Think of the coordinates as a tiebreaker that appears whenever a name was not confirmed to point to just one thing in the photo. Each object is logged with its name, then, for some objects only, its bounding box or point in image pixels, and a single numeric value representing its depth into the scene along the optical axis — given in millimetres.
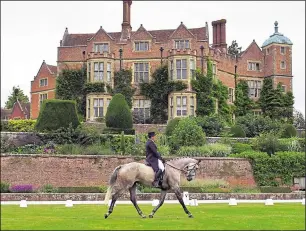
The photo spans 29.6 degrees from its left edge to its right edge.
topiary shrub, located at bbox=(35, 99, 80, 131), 39000
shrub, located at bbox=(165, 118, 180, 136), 42716
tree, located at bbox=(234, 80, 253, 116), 55781
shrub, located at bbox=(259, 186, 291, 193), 36125
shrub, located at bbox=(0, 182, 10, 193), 31458
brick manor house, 50250
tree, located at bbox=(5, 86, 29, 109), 85781
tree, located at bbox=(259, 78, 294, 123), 55375
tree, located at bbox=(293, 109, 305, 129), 55625
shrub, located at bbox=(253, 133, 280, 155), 40156
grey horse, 17172
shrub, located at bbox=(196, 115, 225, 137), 44062
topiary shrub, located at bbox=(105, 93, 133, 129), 41594
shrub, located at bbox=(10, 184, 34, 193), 31825
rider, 17266
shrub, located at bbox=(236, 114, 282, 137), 46219
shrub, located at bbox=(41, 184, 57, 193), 32694
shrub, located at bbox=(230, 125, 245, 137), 43719
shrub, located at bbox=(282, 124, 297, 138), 45094
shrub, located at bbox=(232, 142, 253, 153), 40438
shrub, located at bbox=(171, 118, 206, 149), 39594
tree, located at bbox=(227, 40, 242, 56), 75994
